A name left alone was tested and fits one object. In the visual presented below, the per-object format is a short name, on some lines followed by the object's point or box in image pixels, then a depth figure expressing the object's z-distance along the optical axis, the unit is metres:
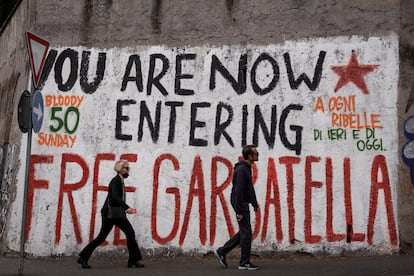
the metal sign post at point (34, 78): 8.91
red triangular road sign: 8.96
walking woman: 9.92
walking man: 9.23
